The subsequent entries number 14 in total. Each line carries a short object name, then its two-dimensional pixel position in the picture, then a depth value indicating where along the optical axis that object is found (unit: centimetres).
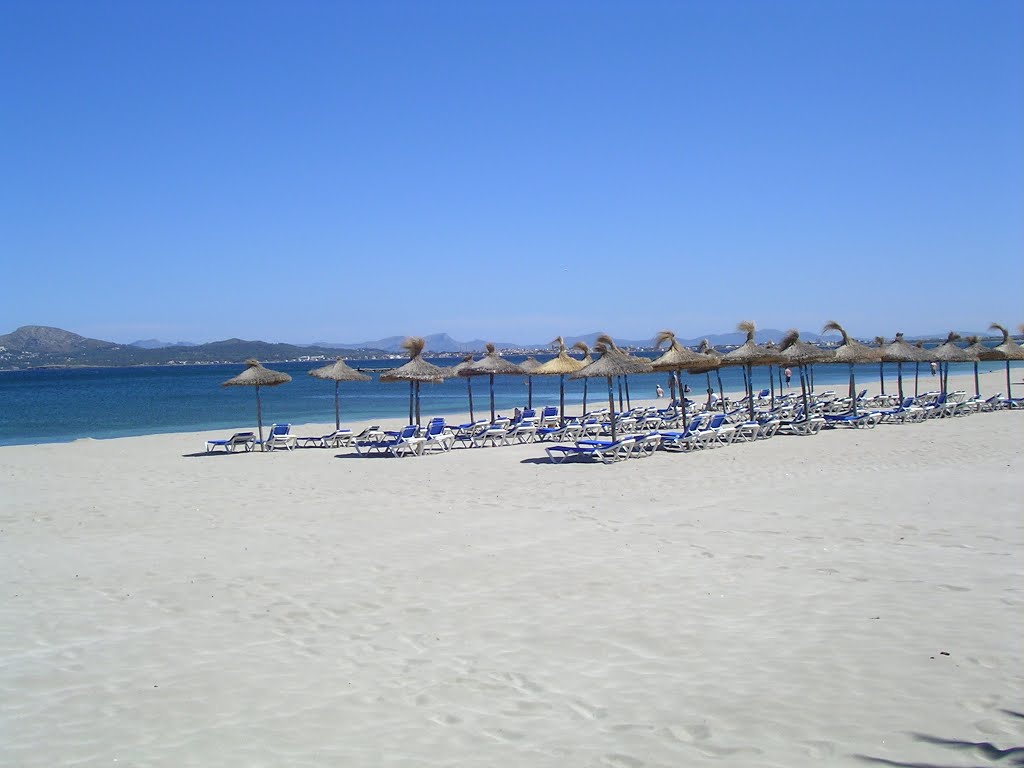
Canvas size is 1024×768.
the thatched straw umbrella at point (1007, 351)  2333
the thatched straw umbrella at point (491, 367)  1984
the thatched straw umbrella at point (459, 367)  1876
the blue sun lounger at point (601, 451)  1394
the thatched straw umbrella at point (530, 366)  2110
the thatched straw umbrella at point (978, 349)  2359
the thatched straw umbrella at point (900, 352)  2191
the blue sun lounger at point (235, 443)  1687
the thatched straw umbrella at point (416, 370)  1712
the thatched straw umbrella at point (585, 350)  1786
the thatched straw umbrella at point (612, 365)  1516
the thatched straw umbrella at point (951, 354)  2300
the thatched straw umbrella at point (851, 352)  1977
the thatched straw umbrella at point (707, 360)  1723
